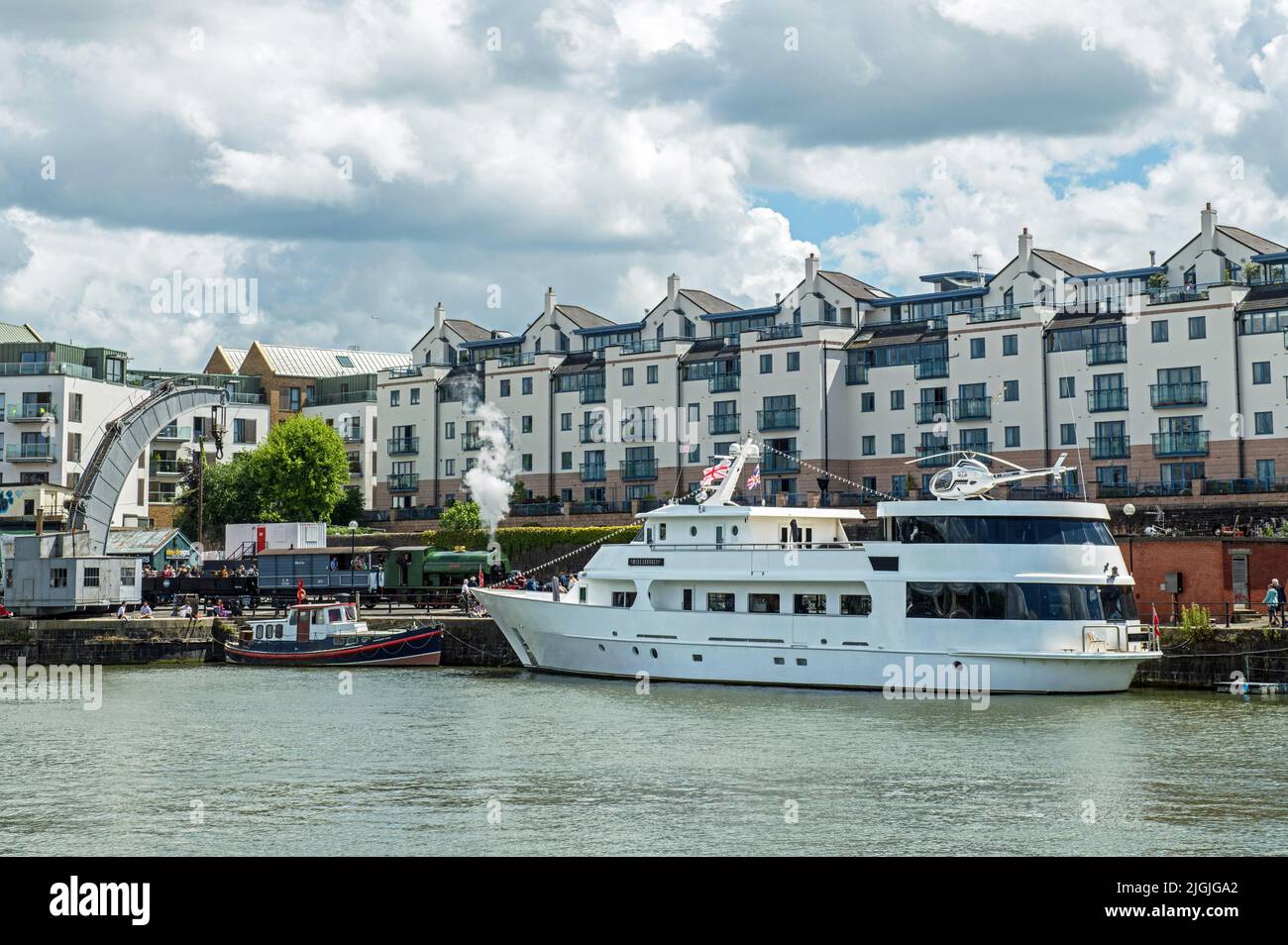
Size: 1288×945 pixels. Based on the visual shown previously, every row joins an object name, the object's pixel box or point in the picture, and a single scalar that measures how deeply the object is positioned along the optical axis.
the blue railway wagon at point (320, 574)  67.50
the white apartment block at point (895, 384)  72.06
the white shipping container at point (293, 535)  74.56
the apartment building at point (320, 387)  111.44
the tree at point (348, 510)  96.12
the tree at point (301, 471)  92.31
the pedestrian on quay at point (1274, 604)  41.62
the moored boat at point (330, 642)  52.91
